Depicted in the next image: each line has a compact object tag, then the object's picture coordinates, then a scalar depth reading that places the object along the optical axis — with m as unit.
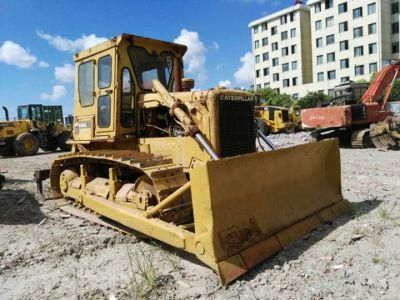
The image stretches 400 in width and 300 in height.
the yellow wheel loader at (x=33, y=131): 20.38
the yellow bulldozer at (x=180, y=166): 4.08
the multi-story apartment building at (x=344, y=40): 48.41
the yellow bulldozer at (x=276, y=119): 24.44
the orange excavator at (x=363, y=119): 14.69
